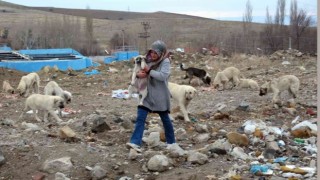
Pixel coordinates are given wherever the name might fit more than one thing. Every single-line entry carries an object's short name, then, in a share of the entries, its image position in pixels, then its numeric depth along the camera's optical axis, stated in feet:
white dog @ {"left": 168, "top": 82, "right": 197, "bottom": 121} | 32.30
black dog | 60.39
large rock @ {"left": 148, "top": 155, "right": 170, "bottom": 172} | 20.27
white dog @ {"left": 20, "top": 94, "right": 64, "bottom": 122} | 35.42
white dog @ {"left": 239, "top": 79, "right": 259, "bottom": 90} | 52.65
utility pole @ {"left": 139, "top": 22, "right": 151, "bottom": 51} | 133.71
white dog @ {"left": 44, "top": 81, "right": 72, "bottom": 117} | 41.50
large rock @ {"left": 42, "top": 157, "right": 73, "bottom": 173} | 20.34
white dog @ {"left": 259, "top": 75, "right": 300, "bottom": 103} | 38.93
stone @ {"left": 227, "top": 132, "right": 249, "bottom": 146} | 23.89
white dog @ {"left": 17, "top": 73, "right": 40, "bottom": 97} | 51.67
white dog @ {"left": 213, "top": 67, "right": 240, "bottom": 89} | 55.21
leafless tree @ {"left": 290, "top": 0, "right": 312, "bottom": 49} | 132.38
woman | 22.65
